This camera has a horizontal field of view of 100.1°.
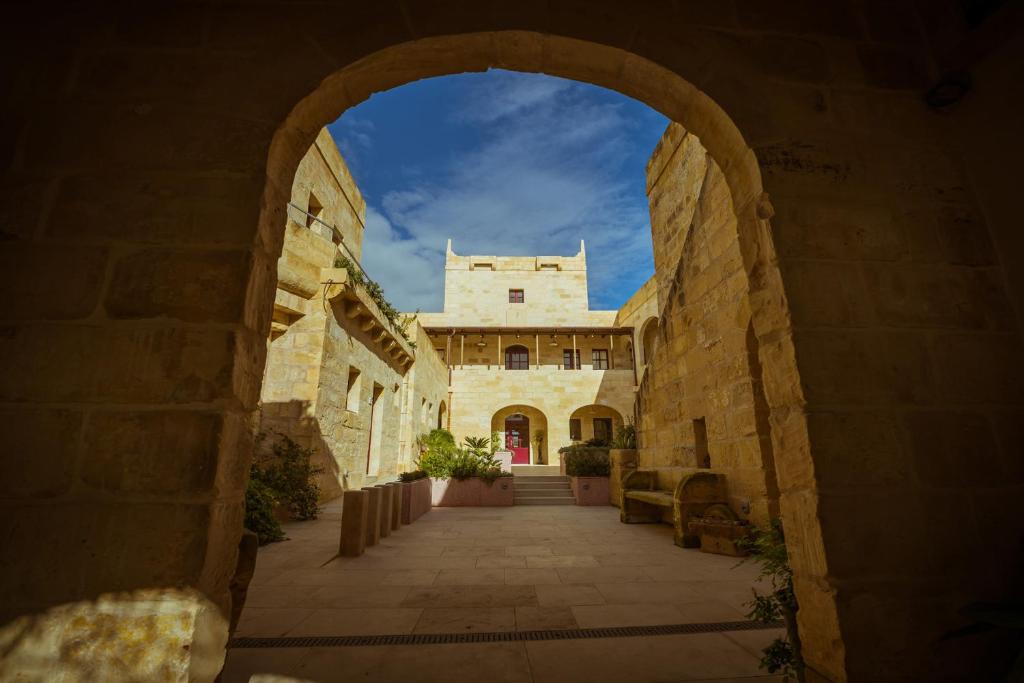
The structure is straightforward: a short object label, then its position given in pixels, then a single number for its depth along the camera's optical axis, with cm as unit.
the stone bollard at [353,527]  409
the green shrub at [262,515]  458
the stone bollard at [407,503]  612
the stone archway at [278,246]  143
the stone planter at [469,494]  823
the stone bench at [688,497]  448
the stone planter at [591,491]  829
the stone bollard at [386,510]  502
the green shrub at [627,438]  804
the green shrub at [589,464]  871
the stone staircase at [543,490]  871
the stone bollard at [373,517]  446
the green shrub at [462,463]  841
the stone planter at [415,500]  618
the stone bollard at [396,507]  547
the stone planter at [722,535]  407
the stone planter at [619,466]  756
